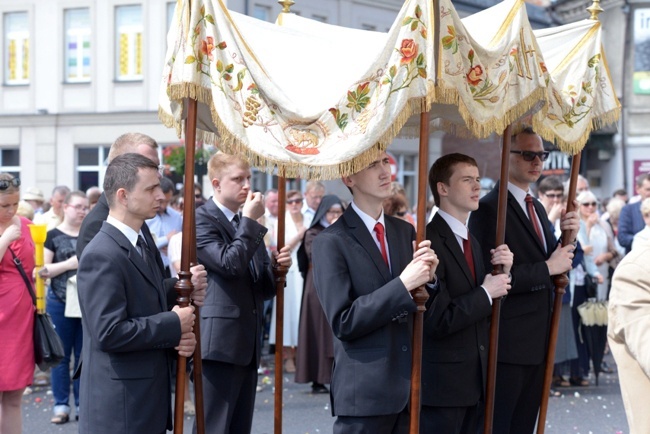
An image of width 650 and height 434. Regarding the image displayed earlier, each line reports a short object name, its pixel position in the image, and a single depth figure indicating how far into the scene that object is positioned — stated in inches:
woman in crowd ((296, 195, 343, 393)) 399.9
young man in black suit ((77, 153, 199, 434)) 180.7
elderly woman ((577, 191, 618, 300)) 446.0
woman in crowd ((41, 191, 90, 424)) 353.4
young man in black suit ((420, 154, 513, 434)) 212.5
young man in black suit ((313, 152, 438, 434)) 193.6
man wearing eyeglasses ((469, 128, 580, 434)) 237.3
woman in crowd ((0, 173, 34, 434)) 265.3
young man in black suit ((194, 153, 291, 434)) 227.9
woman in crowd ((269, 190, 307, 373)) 464.8
